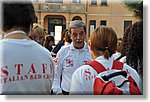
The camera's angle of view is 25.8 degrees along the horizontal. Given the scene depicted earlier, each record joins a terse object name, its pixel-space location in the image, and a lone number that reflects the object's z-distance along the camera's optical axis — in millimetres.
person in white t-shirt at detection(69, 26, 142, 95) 1150
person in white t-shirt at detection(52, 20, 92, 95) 1663
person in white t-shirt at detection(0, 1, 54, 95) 1051
